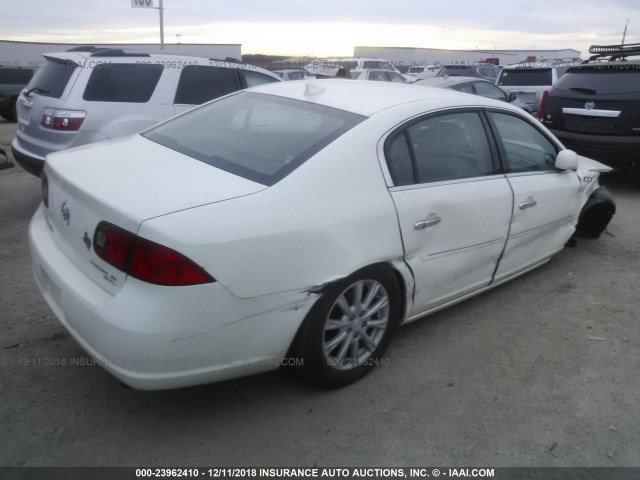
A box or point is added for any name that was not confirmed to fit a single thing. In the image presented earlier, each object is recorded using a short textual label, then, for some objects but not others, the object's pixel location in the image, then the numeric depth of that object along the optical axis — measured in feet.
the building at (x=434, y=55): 129.18
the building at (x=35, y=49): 76.23
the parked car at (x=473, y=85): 34.63
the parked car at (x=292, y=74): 64.66
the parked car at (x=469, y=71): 70.13
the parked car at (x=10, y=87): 48.52
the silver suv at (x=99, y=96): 18.42
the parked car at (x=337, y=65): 72.30
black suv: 22.29
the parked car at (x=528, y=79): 45.37
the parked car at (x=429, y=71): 79.19
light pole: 53.51
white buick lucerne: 7.75
